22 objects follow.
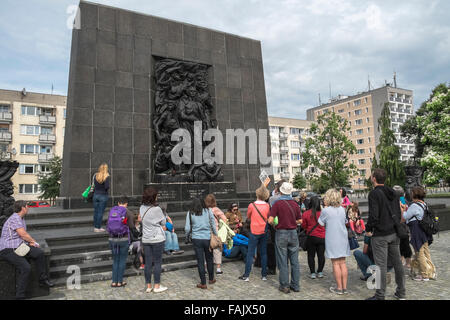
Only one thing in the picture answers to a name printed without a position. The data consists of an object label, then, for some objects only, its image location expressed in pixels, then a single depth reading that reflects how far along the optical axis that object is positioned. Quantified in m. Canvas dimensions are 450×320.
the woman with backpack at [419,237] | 6.30
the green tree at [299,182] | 58.75
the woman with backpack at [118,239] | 5.73
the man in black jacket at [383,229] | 4.93
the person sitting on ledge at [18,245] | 5.22
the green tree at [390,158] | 32.00
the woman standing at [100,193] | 8.02
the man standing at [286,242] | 5.67
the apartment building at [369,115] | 71.12
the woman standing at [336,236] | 5.32
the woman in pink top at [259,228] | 6.37
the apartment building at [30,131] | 41.84
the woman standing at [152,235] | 5.59
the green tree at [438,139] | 21.80
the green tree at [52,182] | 34.88
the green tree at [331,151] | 29.42
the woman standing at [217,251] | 6.84
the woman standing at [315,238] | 6.65
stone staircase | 6.56
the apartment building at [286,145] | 66.31
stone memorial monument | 12.32
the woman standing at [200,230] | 5.88
